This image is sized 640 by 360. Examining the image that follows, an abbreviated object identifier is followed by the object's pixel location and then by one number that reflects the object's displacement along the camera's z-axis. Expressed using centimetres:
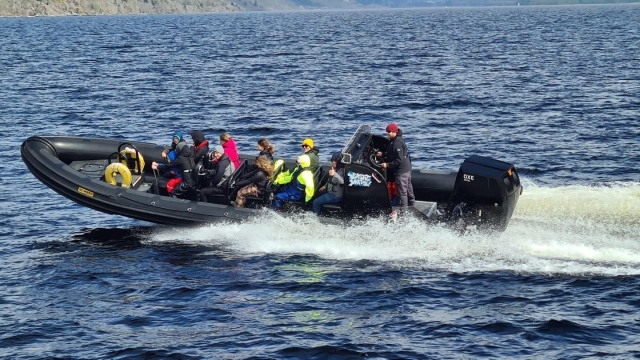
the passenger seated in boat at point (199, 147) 1967
